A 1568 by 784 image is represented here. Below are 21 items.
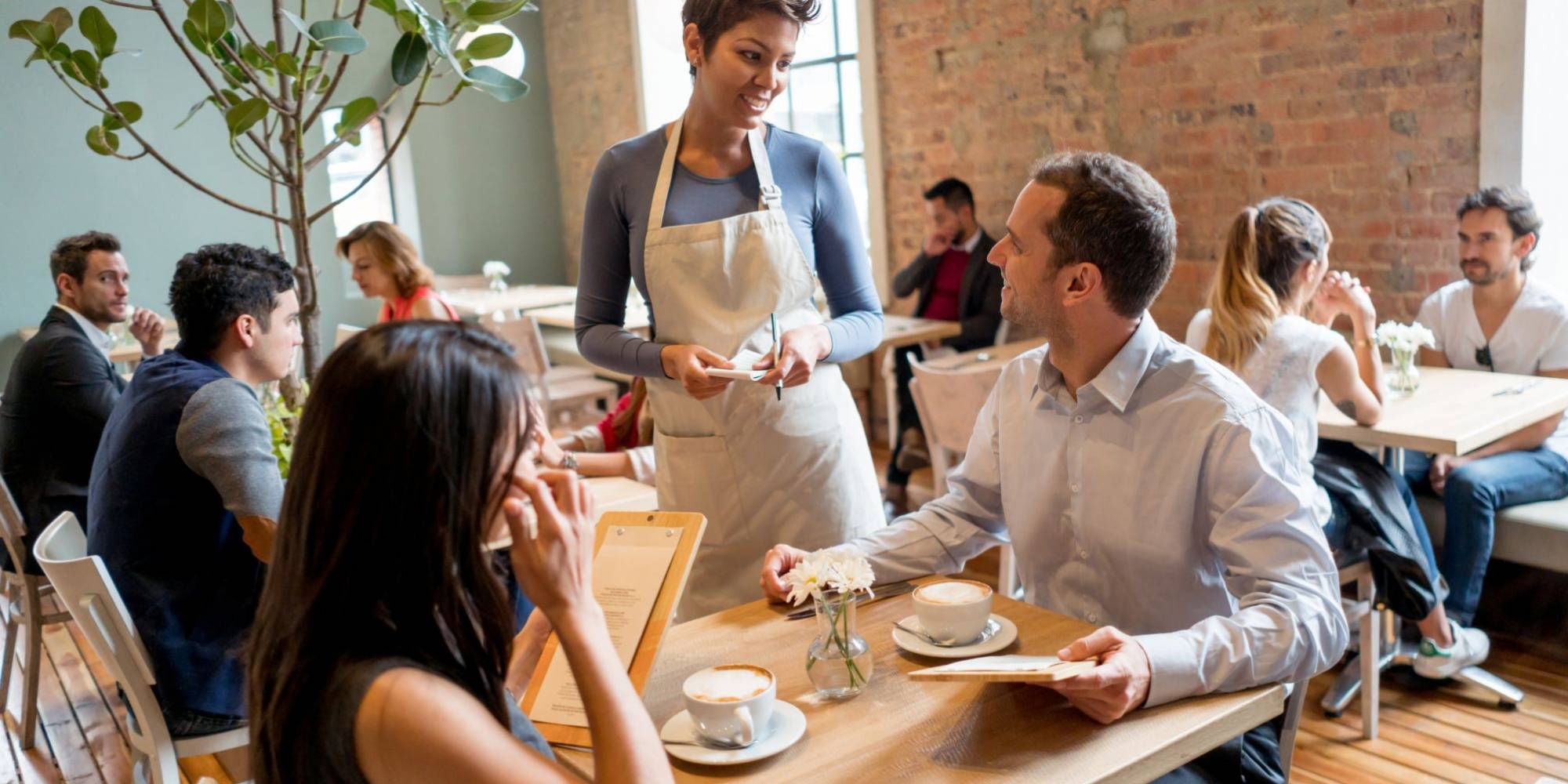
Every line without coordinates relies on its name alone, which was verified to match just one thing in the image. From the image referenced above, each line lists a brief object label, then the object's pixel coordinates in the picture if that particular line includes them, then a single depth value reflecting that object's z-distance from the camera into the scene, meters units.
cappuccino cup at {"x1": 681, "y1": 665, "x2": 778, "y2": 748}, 1.29
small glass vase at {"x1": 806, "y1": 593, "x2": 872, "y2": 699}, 1.43
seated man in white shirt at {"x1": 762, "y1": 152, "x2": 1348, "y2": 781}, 1.51
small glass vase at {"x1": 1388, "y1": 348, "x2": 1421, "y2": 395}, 3.47
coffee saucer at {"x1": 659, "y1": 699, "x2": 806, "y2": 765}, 1.28
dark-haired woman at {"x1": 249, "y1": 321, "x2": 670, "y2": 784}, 1.05
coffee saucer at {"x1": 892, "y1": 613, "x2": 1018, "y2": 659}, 1.52
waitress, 2.14
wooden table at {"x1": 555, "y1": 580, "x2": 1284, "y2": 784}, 1.25
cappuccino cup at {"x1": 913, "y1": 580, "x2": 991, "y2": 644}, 1.53
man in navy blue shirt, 2.18
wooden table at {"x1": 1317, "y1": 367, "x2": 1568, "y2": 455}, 3.00
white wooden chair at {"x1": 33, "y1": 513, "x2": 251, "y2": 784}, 1.98
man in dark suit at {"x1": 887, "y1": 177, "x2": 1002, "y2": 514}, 5.29
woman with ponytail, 2.95
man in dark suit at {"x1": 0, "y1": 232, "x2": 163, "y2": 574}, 3.30
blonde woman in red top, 4.82
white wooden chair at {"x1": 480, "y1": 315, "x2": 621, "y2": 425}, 5.62
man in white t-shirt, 3.33
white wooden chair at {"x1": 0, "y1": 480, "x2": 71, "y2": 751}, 3.12
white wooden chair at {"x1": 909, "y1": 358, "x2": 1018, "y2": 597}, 3.72
